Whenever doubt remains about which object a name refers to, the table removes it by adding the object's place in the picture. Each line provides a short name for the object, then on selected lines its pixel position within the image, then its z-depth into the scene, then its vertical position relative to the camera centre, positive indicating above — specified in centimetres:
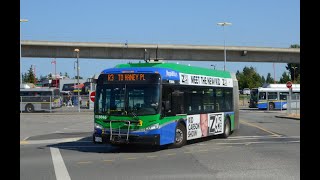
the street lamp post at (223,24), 6168 +849
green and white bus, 1455 -51
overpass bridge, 6156 +511
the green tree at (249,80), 11488 +222
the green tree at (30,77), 10306 +262
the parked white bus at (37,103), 4981 -148
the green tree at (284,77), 12556 +314
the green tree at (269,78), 15818 +377
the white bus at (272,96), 5803 -87
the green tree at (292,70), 11742 +483
